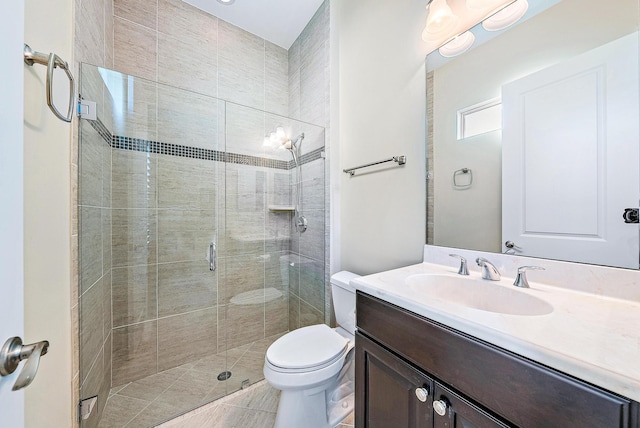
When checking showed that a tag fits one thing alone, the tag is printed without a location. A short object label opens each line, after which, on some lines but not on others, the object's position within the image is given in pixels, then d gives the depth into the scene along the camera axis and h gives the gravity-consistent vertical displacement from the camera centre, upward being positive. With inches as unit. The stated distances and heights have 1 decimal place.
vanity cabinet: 16.9 -16.1
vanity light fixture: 41.7 +35.9
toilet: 43.8 -30.7
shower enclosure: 51.1 -9.0
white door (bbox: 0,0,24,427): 15.4 +1.7
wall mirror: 28.6 +11.5
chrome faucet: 36.5 -9.1
